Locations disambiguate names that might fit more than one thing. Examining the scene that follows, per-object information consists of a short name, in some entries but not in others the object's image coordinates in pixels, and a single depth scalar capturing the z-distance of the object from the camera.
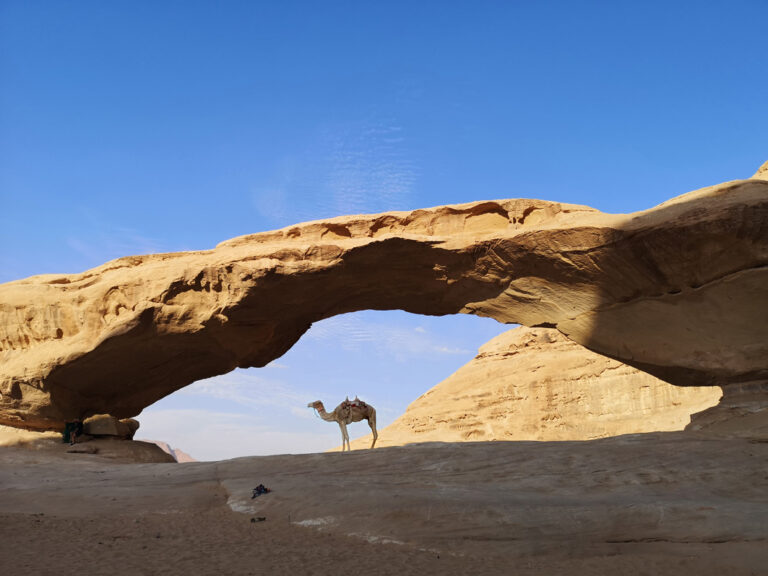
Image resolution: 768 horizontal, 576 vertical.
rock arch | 11.69
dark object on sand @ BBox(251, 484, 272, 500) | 7.97
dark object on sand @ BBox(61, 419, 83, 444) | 14.65
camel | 16.76
